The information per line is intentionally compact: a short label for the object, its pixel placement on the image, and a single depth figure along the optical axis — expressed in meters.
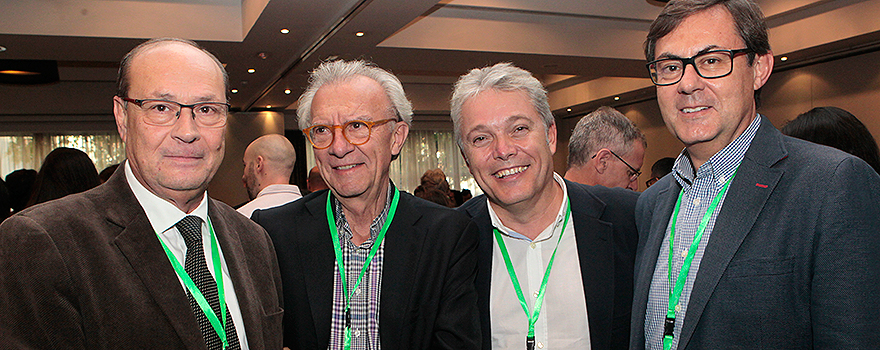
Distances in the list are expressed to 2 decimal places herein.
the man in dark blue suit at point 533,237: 1.97
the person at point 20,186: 5.07
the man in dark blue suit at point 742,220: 1.32
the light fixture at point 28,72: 7.03
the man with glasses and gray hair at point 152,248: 1.20
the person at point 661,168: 5.47
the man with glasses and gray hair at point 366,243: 1.80
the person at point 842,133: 2.29
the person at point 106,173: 5.48
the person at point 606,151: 3.71
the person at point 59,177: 3.49
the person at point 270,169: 4.45
